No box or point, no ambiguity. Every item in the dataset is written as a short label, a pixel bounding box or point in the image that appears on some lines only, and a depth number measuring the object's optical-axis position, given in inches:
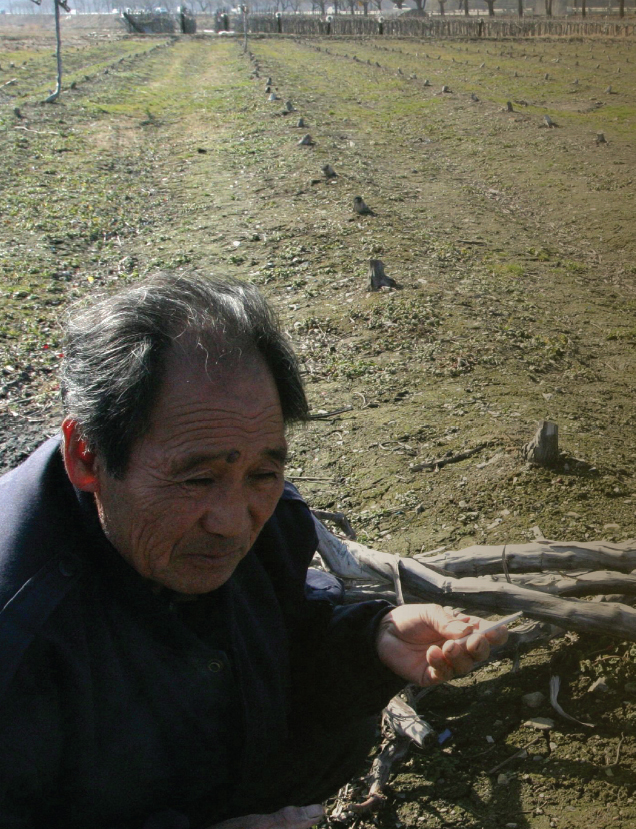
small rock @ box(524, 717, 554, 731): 97.7
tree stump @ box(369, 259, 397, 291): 249.3
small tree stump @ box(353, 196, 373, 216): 341.7
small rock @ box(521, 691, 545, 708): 101.0
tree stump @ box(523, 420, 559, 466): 141.9
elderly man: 55.9
